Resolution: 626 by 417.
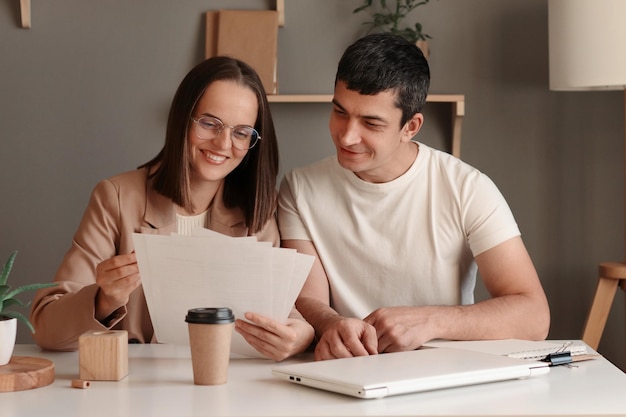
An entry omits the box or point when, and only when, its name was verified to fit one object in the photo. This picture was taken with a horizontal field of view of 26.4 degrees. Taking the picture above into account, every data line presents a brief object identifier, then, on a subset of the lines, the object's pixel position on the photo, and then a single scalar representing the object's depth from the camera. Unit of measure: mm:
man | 2560
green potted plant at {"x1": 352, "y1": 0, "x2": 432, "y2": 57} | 3742
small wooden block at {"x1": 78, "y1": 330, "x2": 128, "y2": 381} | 2037
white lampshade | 3273
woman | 2496
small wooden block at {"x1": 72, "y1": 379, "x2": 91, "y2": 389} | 1984
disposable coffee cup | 1987
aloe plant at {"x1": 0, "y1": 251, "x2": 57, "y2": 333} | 2031
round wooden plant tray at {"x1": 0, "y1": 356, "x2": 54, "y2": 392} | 1964
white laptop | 1915
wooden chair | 3568
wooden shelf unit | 3695
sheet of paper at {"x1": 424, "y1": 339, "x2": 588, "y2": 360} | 2173
